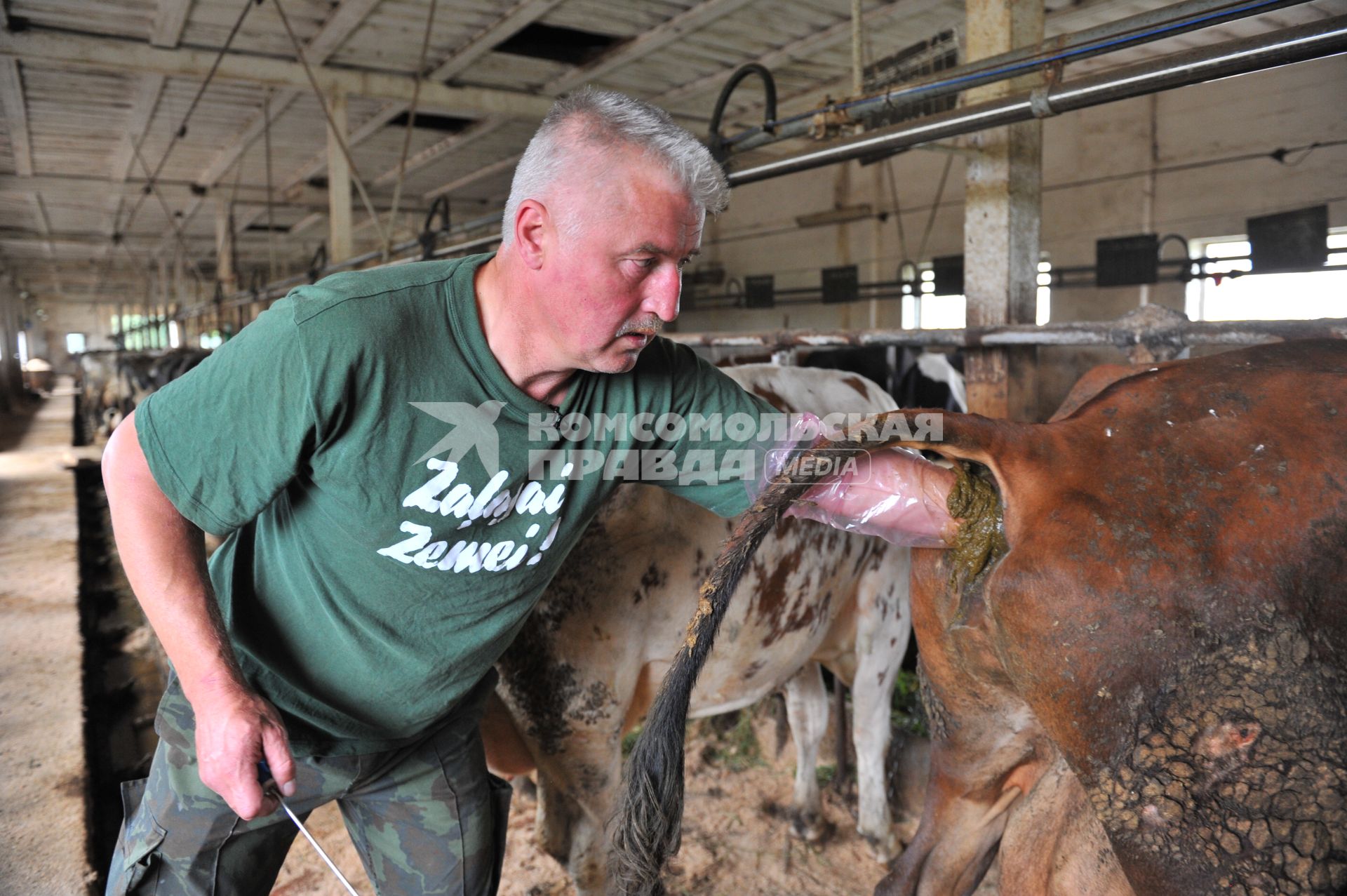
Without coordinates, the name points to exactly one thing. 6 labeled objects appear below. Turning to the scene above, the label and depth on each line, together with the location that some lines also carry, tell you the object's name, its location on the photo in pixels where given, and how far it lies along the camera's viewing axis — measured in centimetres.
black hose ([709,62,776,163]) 308
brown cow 127
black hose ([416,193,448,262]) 559
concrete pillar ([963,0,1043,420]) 319
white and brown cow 209
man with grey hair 138
